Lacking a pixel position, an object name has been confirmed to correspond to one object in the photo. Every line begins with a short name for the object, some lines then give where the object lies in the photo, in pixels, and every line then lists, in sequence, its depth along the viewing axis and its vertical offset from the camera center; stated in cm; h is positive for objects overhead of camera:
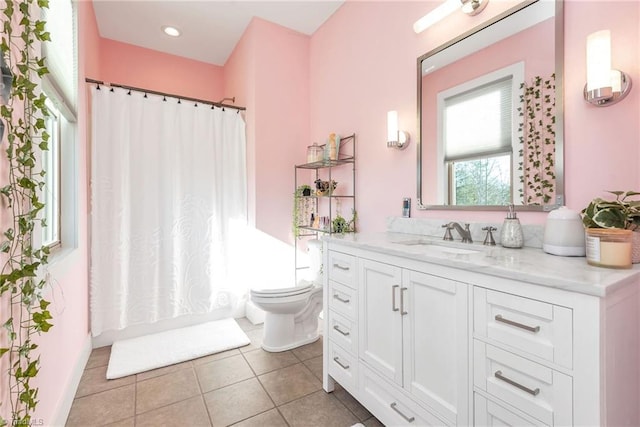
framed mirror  132 +48
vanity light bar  156 +111
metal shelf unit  243 +30
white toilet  213 -75
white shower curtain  226 +5
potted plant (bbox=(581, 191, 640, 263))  96 -3
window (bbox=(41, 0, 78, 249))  150 +50
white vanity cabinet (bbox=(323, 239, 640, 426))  78 -45
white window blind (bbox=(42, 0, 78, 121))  140 +83
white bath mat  200 -102
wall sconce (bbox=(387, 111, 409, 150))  196 +50
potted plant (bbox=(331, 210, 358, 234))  239 -12
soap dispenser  132 -11
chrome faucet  155 -11
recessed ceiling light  282 +174
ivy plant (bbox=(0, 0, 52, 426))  83 +5
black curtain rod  222 +97
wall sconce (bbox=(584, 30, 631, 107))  108 +50
